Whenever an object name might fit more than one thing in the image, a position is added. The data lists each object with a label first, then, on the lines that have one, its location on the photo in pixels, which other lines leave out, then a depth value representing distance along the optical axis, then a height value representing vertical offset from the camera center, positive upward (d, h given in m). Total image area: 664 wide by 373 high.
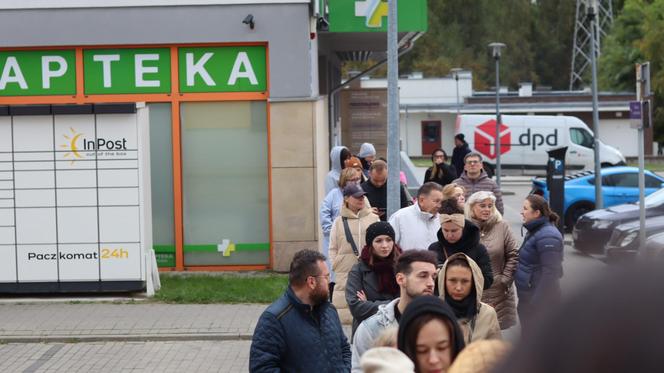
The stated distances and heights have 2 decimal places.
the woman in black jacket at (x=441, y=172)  17.44 -0.26
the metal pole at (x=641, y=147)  16.92 +0.07
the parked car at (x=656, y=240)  14.63 -1.16
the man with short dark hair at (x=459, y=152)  21.67 +0.06
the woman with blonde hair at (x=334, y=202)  11.85 -0.47
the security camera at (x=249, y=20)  15.85 +1.91
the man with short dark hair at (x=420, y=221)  9.68 -0.56
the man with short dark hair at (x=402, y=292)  5.61 -0.68
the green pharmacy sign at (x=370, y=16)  17.45 +2.16
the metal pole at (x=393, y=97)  12.39 +0.65
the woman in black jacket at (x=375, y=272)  7.53 -0.77
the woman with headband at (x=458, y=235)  8.47 -0.59
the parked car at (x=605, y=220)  19.61 -1.18
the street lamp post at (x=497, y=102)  34.50 +1.67
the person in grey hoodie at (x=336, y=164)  14.11 -0.09
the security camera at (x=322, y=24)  17.14 +2.02
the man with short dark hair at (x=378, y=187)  12.69 -0.34
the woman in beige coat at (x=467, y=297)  5.94 -0.76
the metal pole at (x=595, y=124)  24.59 +0.67
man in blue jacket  5.87 -0.89
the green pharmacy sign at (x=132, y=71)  16.27 +1.27
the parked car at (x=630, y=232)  17.67 -1.25
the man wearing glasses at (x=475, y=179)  13.64 -0.29
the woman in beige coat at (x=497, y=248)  9.09 -0.76
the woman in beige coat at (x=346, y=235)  9.28 -0.67
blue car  25.61 -0.80
